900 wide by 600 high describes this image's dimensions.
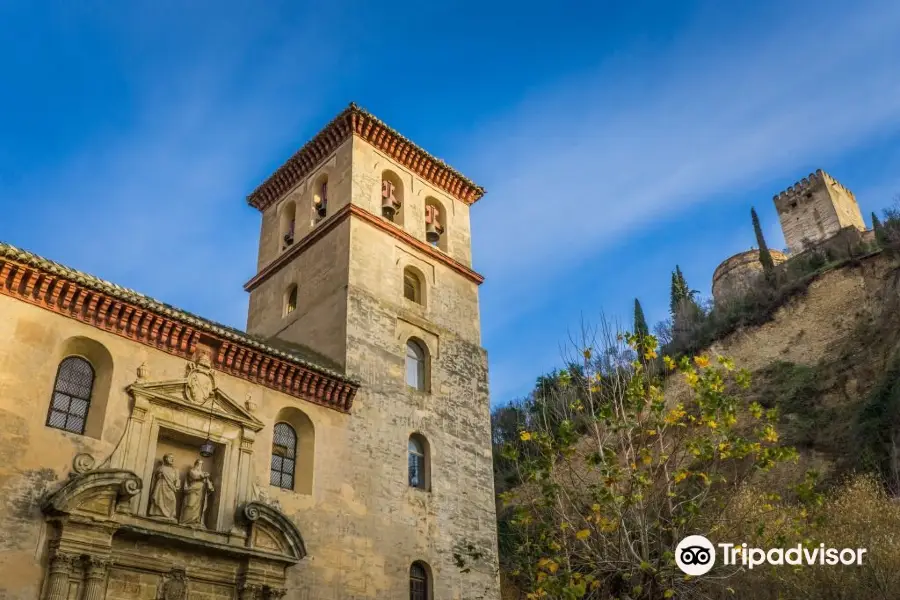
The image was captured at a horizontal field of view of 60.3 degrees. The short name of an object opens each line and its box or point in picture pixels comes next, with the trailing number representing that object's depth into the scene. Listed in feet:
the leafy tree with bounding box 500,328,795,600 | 38.27
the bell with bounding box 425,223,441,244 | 83.30
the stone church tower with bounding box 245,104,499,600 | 62.54
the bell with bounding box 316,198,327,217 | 80.53
